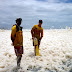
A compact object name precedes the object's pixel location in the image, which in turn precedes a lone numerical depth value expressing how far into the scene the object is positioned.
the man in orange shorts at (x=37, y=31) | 5.46
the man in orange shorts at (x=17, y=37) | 3.75
